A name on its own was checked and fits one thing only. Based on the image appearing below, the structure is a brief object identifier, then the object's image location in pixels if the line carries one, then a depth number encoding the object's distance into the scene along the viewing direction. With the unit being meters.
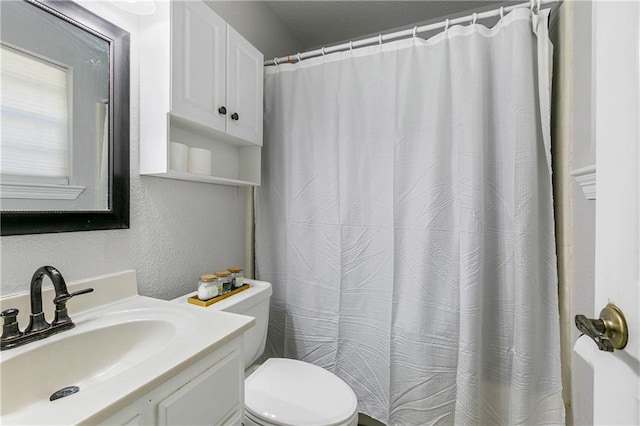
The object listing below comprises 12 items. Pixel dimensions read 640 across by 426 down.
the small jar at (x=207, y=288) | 1.17
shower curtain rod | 1.25
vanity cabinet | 0.58
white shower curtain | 1.24
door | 0.45
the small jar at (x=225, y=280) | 1.25
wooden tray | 1.14
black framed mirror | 0.77
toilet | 1.04
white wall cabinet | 1.04
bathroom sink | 0.52
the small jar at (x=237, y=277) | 1.33
